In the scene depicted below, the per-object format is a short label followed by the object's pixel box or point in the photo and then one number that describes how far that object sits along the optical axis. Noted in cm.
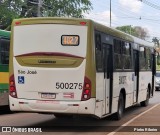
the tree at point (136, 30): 15660
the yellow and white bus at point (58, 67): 1273
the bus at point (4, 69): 1705
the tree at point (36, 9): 4197
